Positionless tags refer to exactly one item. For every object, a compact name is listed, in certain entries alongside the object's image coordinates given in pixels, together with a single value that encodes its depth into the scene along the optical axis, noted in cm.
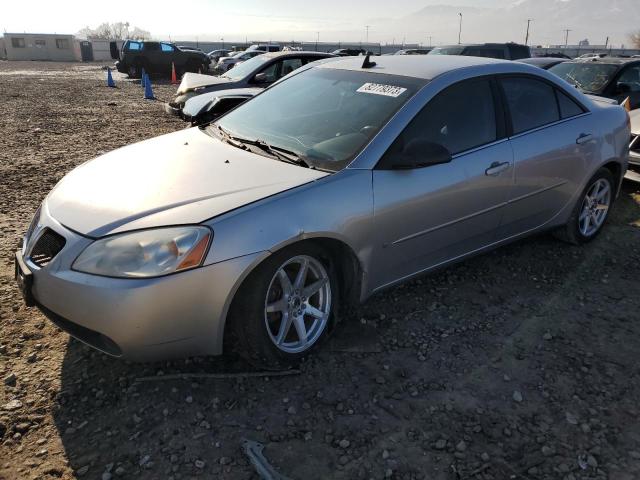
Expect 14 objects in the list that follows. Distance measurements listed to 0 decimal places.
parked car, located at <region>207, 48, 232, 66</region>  3712
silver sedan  236
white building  5003
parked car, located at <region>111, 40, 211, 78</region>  2489
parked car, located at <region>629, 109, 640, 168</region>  564
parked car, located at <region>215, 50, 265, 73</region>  2473
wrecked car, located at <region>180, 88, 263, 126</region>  830
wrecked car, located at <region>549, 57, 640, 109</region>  771
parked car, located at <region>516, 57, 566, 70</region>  934
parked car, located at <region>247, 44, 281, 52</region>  3005
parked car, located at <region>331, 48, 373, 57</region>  2375
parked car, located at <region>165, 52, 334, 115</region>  1003
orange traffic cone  2262
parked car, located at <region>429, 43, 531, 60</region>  1298
